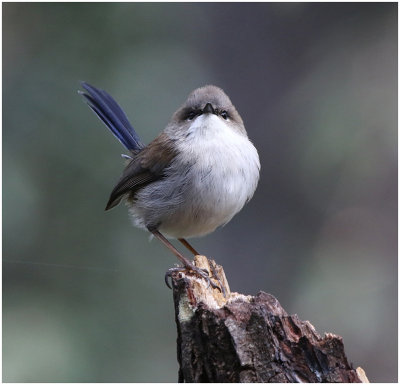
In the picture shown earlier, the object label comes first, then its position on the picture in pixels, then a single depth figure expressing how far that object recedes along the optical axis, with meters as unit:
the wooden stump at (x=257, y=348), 6.01
